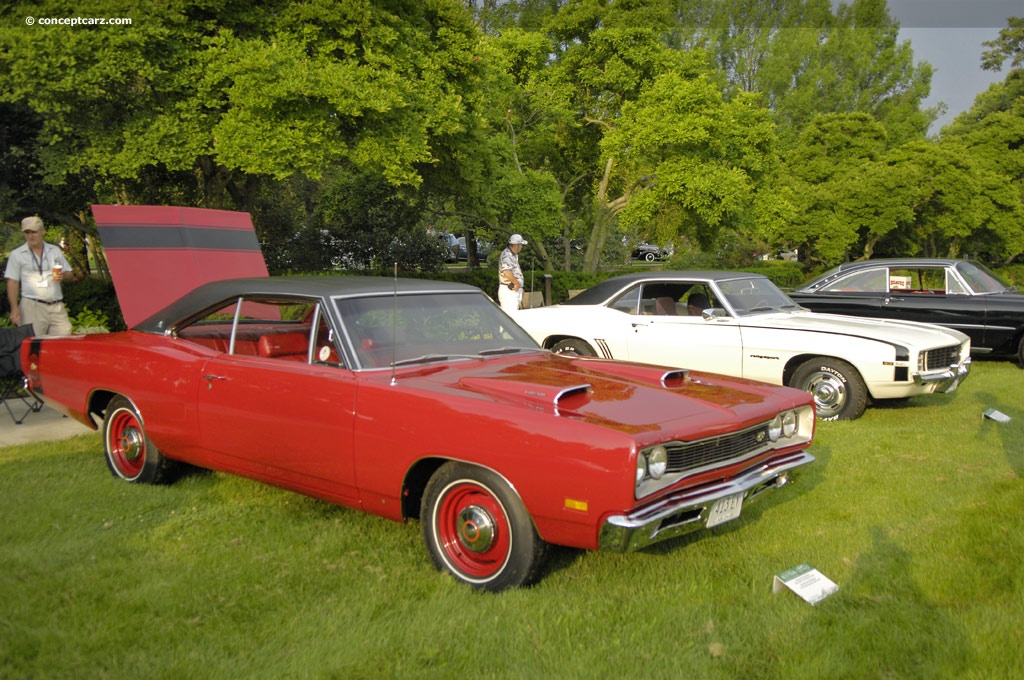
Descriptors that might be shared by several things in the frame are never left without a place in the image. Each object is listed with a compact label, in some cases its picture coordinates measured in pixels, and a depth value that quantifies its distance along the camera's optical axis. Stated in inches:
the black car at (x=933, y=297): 424.8
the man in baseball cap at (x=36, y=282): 299.9
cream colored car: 295.1
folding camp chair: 282.7
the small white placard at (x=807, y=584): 145.4
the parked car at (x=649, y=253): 1875.0
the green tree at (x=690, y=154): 708.0
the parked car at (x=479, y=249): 1127.7
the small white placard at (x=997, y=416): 292.5
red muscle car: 138.4
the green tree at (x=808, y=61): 1701.5
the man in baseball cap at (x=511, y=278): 427.2
